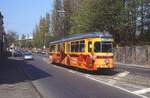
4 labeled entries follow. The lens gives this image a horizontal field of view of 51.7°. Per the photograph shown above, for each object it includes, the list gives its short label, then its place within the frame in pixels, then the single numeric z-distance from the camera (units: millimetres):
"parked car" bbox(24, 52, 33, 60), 27473
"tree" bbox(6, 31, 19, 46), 64328
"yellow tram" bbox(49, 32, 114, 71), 11008
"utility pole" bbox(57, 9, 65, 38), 36141
